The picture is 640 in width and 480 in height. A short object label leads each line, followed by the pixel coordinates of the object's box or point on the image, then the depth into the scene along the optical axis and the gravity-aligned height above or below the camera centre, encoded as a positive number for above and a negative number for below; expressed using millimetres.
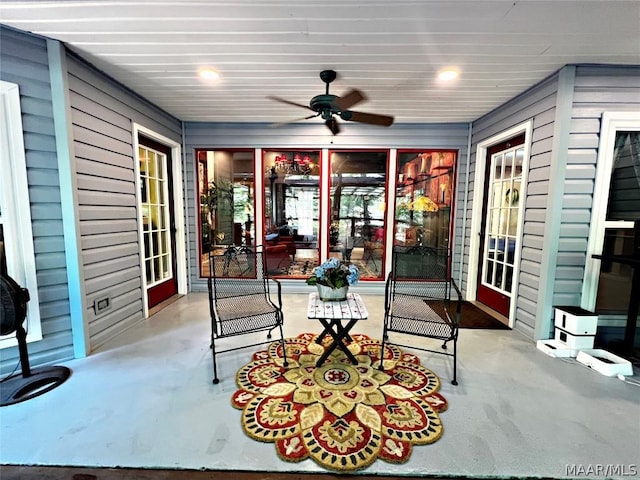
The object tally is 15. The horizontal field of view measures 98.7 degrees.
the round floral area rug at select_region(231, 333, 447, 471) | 1458 -1240
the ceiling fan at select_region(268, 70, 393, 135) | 2264 +900
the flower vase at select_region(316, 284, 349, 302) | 2344 -691
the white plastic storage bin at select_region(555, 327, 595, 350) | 2410 -1102
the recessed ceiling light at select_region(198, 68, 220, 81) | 2570 +1308
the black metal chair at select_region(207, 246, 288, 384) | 2279 -947
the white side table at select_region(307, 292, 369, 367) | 2098 -784
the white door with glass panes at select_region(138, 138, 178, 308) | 3400 -149
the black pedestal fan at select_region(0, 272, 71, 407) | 1854 -1155
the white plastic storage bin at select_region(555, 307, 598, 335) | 2388 -930
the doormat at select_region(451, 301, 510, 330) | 3098 -1250
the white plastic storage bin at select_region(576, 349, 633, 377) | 2154 -1191
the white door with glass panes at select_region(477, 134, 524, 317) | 3240 -111
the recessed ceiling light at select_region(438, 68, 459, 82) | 2547 +1324
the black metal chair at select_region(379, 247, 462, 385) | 2217 -932
